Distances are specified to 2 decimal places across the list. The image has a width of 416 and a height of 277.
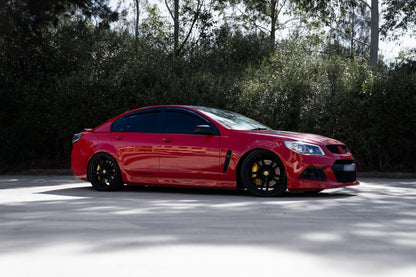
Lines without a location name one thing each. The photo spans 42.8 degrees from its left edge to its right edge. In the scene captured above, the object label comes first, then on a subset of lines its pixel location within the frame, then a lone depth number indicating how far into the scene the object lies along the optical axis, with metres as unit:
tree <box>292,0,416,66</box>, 23.48
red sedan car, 8.47
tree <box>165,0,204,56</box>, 28.84
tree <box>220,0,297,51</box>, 32.78
